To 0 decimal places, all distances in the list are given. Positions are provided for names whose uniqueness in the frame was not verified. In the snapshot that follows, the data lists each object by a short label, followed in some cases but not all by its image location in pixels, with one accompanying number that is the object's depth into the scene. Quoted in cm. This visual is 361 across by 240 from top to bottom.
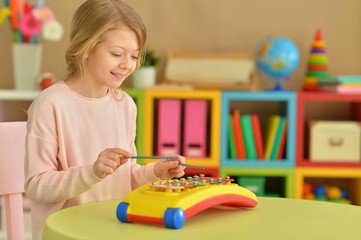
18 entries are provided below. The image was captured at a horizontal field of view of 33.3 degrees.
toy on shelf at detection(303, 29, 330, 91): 310
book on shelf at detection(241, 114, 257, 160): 299
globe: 297
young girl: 124
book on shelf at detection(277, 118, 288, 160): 301
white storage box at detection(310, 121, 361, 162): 299
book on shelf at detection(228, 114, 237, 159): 299
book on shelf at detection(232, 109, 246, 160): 299
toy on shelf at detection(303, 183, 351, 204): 305
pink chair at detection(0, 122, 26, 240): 138
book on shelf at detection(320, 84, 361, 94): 294
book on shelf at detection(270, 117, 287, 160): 300
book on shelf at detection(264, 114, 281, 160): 300
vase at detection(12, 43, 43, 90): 305
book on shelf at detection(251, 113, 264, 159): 300
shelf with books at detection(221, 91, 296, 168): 297
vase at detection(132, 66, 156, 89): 303
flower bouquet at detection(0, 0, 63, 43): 302
